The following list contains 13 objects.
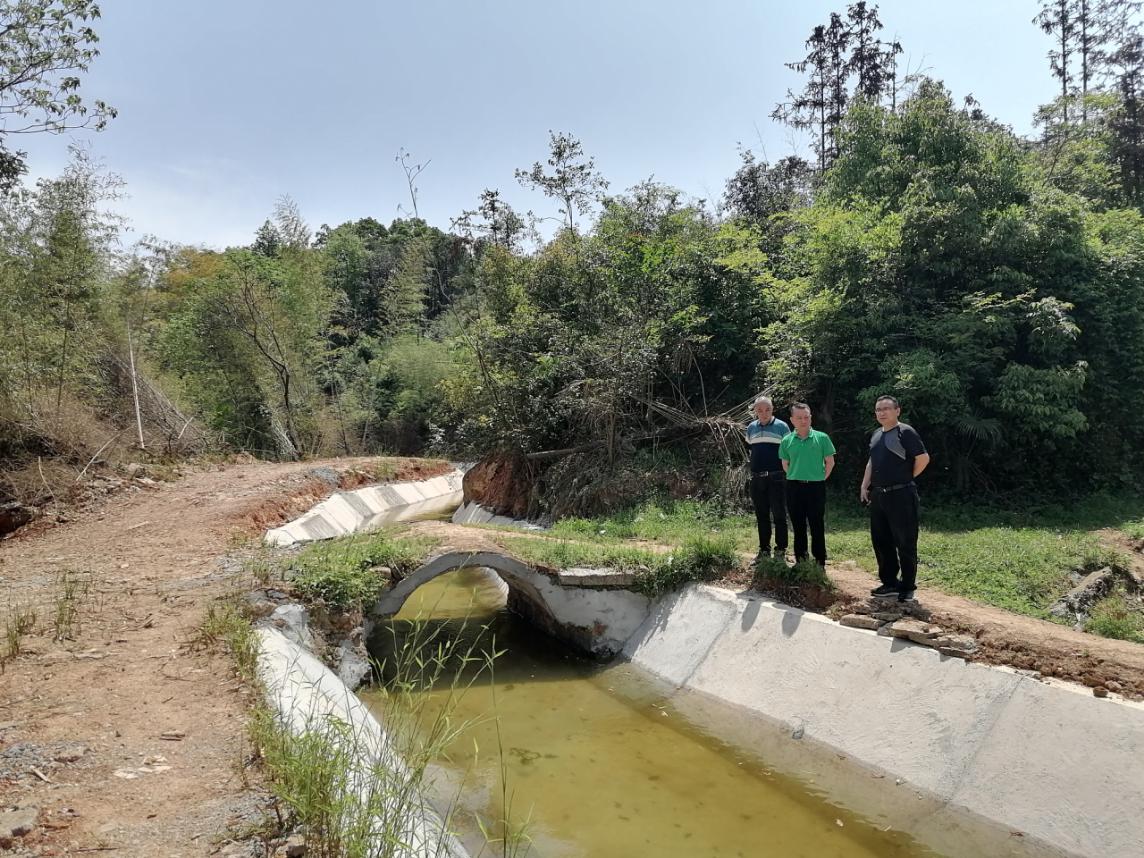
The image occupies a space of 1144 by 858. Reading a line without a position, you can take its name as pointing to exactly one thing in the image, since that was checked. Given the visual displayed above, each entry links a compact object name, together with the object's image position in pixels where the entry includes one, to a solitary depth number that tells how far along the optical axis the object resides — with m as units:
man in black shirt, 5.45
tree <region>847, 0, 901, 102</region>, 21.67
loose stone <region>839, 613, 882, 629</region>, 5.59
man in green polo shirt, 6.28
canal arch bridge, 7.71
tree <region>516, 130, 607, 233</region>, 18.30
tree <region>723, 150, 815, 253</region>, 19.73
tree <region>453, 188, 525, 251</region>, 20.71
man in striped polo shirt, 6.69
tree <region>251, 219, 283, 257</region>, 33.35
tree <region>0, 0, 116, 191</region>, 7.07
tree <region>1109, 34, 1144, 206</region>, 17.94
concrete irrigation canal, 3.97
